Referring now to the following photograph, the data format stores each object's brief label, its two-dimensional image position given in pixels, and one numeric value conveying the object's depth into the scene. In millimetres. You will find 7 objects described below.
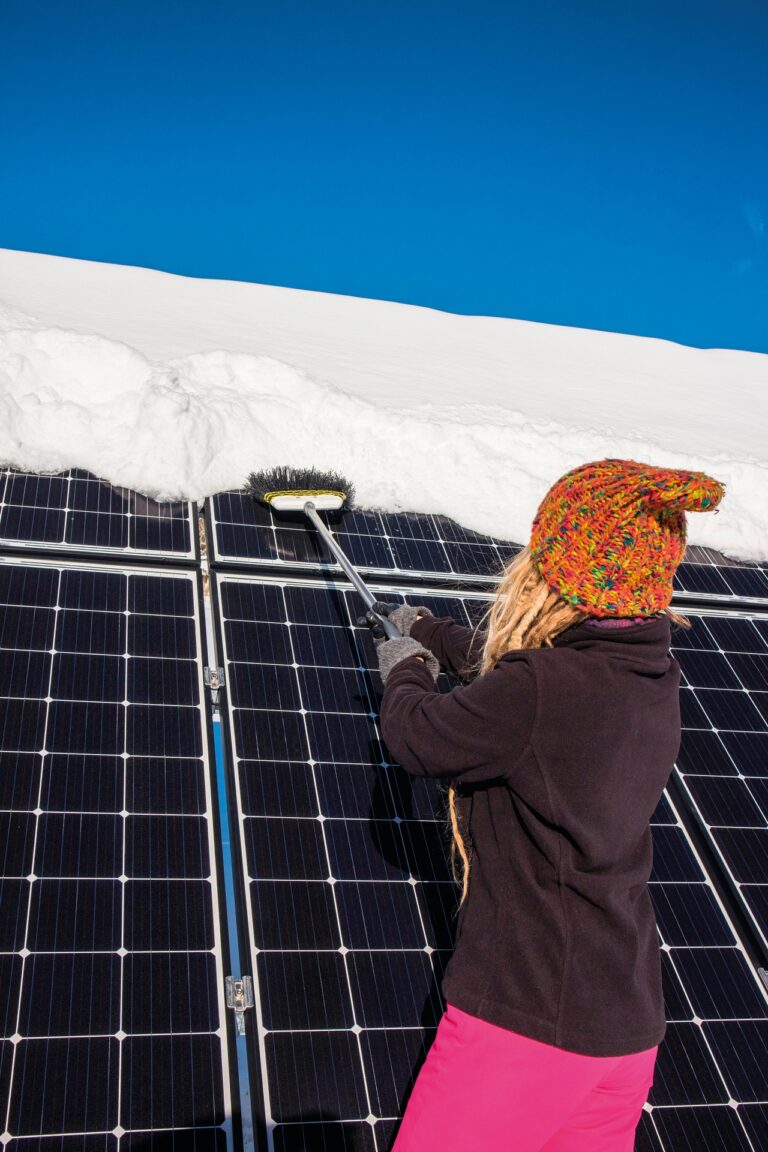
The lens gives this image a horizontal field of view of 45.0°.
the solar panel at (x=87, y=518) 4785
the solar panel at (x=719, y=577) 5910
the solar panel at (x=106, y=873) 2932
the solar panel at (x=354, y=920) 3197
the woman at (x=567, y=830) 2283
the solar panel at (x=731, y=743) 4371
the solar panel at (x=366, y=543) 5082
